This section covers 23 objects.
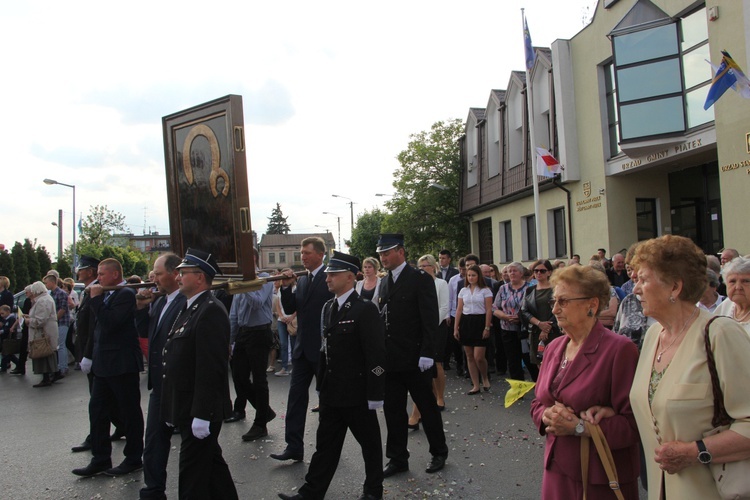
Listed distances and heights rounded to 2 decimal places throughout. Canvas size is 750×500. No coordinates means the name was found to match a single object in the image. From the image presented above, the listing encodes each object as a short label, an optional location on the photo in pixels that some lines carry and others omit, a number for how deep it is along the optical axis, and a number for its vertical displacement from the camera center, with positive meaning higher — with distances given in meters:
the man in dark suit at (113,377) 5.74 -1.03
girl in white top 9.04 -1.03
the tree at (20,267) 34.38 +0.68
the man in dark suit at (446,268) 11.86 -0.21
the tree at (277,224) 130.12 +9.48
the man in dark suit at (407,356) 5.55 -0.94
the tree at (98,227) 56.19 +4.71
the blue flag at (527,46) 17.81 +6.41
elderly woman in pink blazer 2.73 -0.70
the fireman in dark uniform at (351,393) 4.63 -1.05
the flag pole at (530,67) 17.78 +5.66
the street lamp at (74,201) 34.66 +4.80
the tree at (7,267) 32.03 +0.68
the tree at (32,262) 36.34 +0.99
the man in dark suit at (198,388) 3.99 -0.83
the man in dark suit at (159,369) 4.94 -0.90
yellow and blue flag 11.45 +3.25
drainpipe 20.70 +1.47
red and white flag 19.39 +2.97
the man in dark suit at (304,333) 5.89 -0.71
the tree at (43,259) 37.44 +1.20
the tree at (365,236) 58.94 +2.67
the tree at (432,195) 34.75 +3.85
